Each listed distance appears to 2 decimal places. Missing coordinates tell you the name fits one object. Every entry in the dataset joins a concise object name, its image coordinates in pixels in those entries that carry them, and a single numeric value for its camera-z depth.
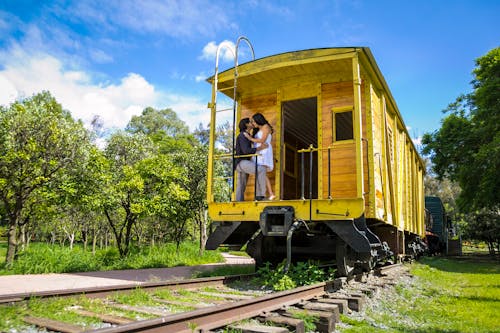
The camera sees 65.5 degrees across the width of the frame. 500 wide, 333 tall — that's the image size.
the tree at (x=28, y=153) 8.91
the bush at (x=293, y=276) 5.79
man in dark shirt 6.97
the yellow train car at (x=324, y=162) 6.13
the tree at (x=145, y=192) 10.90
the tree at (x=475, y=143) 16.77
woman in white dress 6.98
